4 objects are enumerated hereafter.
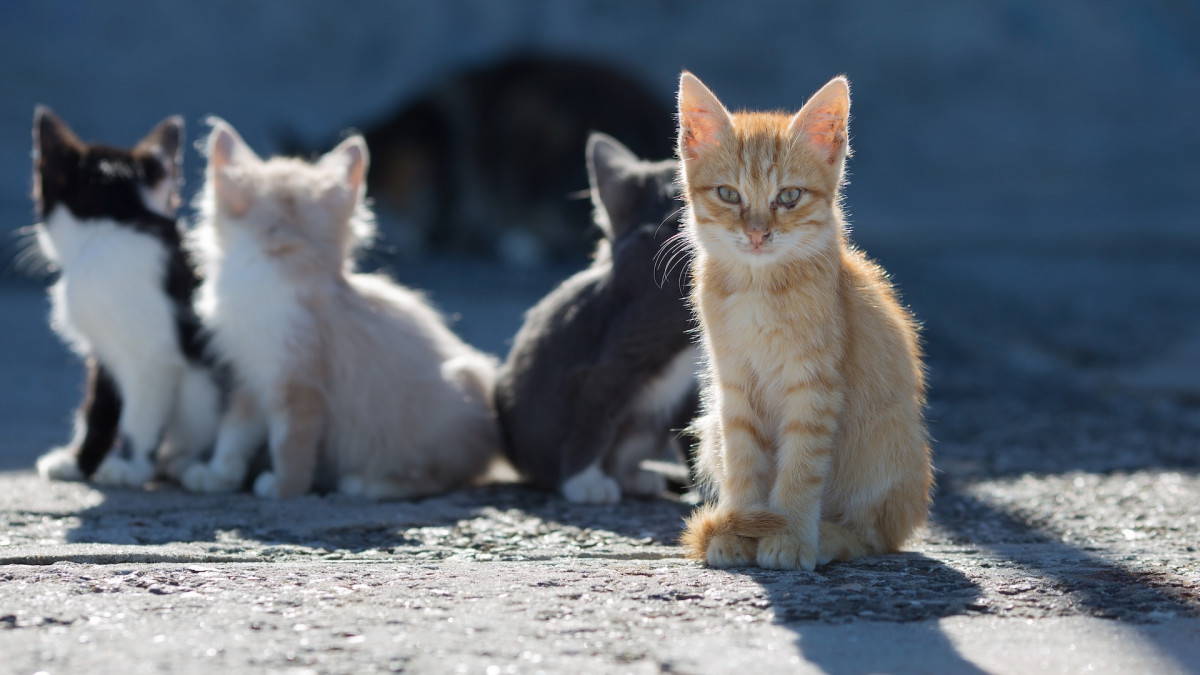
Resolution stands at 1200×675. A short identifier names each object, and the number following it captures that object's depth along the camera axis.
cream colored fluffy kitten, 6.42
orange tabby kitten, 4.48
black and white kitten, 6.62
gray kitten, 6.20
